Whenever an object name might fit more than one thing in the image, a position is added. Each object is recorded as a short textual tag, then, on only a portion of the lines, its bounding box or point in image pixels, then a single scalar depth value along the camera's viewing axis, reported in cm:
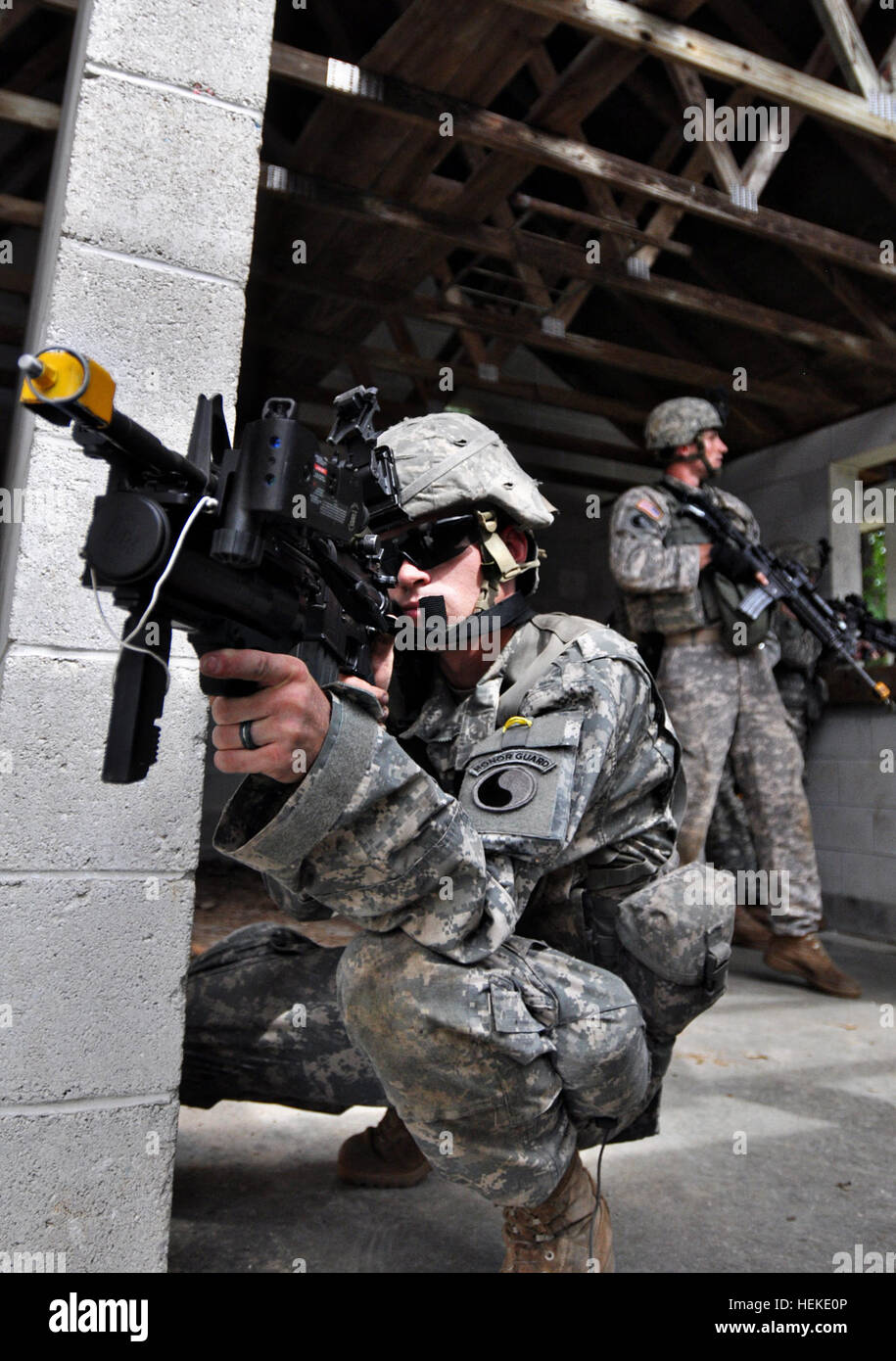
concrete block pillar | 121
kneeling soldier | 103
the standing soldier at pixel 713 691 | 366
